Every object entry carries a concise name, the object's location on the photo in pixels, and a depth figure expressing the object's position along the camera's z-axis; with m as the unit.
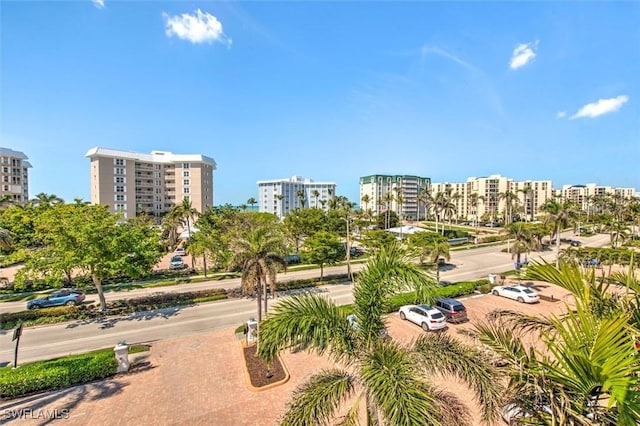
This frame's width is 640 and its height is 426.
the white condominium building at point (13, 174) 72.32
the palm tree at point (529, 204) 116.19
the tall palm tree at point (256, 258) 15.86
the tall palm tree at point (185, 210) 47.72
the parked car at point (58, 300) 22.62
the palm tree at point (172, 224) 46.22
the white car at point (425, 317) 18.41
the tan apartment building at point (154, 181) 70.94
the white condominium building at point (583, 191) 136.12
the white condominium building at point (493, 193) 113.06
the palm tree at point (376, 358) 5.44
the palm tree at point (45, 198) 60.85
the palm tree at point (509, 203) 77.00
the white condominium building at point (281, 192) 137.50
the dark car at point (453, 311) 19.84
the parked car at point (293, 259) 40.72
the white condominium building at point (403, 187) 137.25
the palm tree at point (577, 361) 3.40
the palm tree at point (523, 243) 31.28
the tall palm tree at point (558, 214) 33.53
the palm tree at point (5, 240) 19.65
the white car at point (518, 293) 24.02
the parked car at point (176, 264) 37.44
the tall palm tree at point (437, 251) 27.66
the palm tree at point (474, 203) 92.43
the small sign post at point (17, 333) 13.34
